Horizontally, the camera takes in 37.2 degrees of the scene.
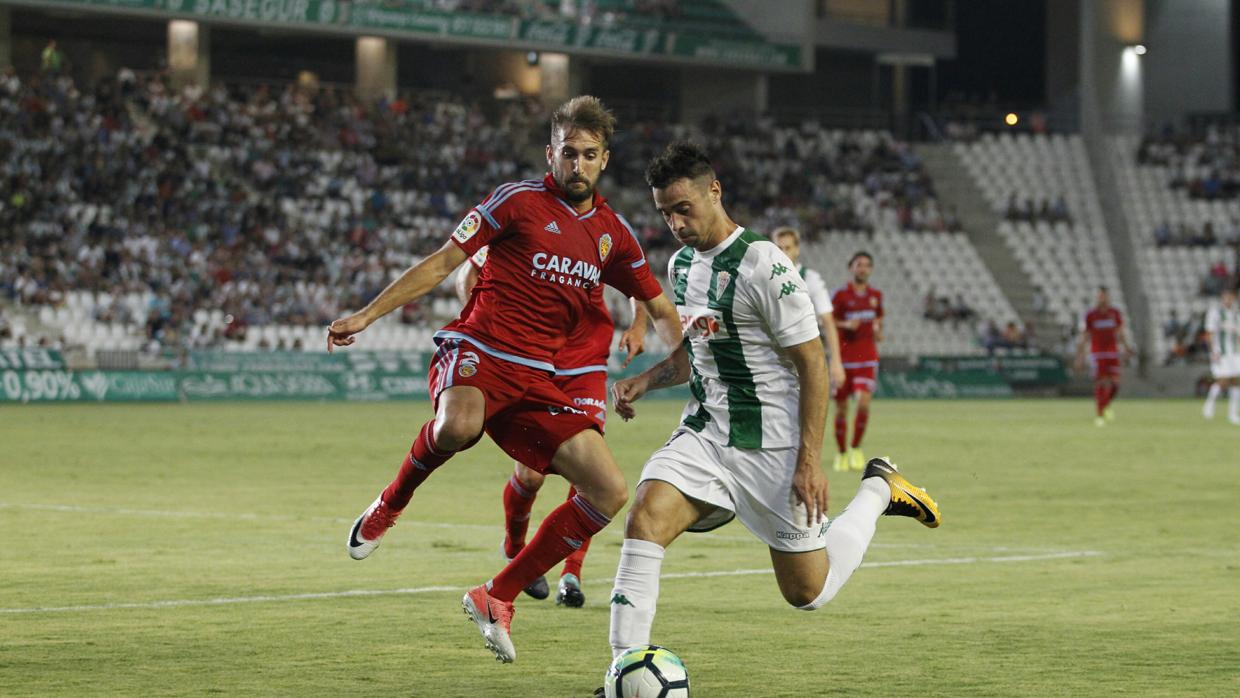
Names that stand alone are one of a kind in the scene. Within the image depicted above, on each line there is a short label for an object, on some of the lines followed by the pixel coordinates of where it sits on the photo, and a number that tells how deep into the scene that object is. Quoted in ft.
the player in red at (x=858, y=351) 66.64
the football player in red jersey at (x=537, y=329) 26.99
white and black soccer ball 20.93
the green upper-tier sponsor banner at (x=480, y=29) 138.82
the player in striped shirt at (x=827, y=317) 59.21
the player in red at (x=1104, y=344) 108.27
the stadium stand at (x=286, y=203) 121.08
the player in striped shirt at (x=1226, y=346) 111.65
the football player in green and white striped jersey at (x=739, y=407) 22.82
